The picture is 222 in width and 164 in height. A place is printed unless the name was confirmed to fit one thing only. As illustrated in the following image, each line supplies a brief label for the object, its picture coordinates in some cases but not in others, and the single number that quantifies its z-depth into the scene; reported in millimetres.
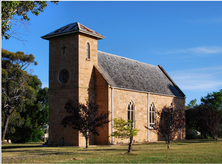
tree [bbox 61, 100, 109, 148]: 23078
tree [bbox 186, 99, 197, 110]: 84250
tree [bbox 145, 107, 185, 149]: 21969
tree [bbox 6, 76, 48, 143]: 44031
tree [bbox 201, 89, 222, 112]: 47984
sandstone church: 26500
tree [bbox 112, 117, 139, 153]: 19438
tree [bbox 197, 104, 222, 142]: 30641
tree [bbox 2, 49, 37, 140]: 38906
